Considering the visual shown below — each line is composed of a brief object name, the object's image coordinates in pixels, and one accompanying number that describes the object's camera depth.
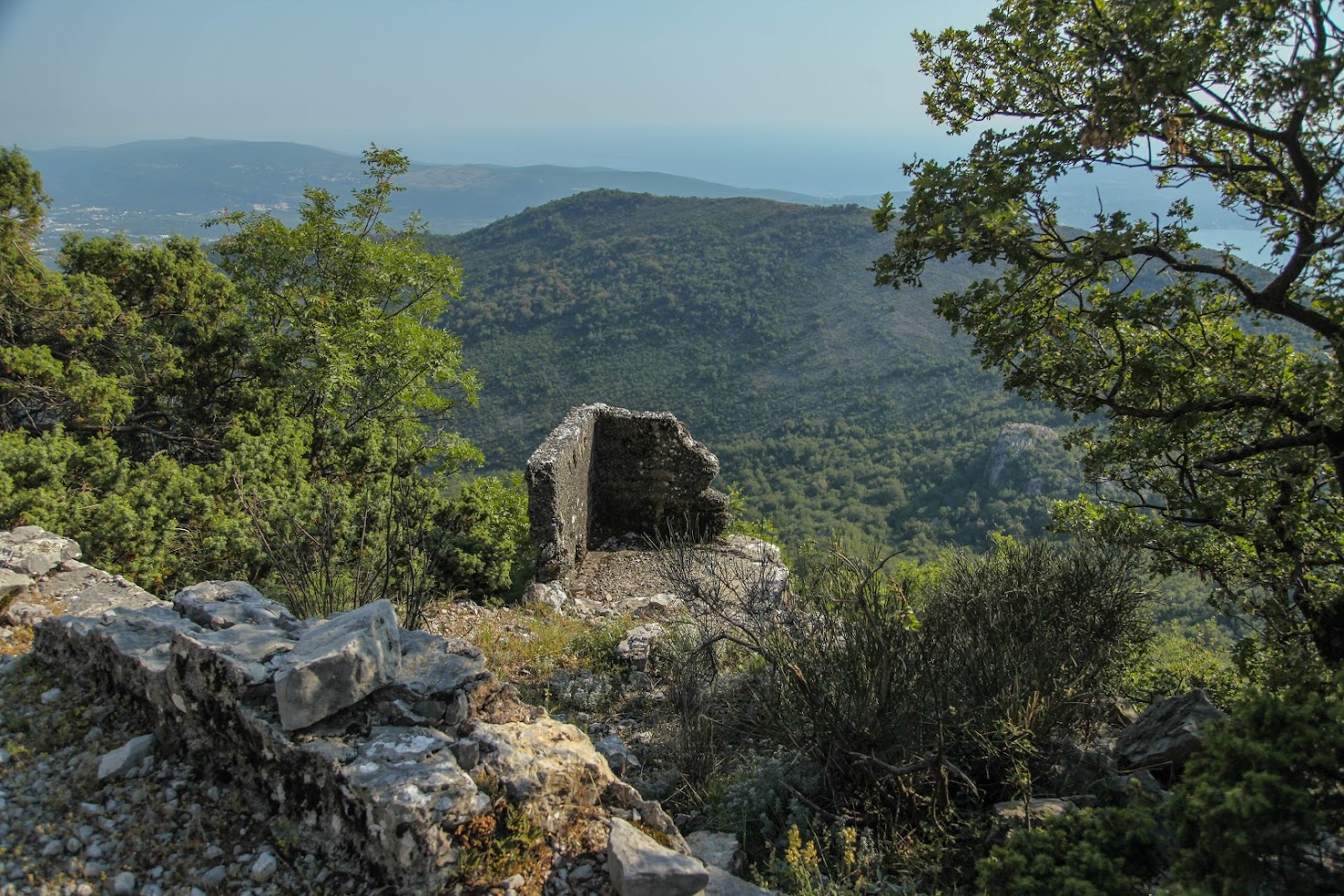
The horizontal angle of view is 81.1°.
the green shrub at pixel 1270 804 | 2.25
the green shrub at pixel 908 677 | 3.79
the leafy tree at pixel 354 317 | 11.07
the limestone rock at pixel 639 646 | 6.12
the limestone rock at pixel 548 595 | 8.12
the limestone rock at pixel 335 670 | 3.11
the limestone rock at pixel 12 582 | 4.85
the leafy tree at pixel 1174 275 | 3.92
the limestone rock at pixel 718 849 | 3.36
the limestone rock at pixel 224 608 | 4.07
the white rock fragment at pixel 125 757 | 3.20
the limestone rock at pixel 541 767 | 3.08
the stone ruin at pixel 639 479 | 9.98
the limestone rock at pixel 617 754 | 4.38
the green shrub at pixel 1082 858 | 2.65
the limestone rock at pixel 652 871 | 2.80
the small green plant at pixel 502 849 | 2.82
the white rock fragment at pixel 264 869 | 2.82
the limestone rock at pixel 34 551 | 5.43
